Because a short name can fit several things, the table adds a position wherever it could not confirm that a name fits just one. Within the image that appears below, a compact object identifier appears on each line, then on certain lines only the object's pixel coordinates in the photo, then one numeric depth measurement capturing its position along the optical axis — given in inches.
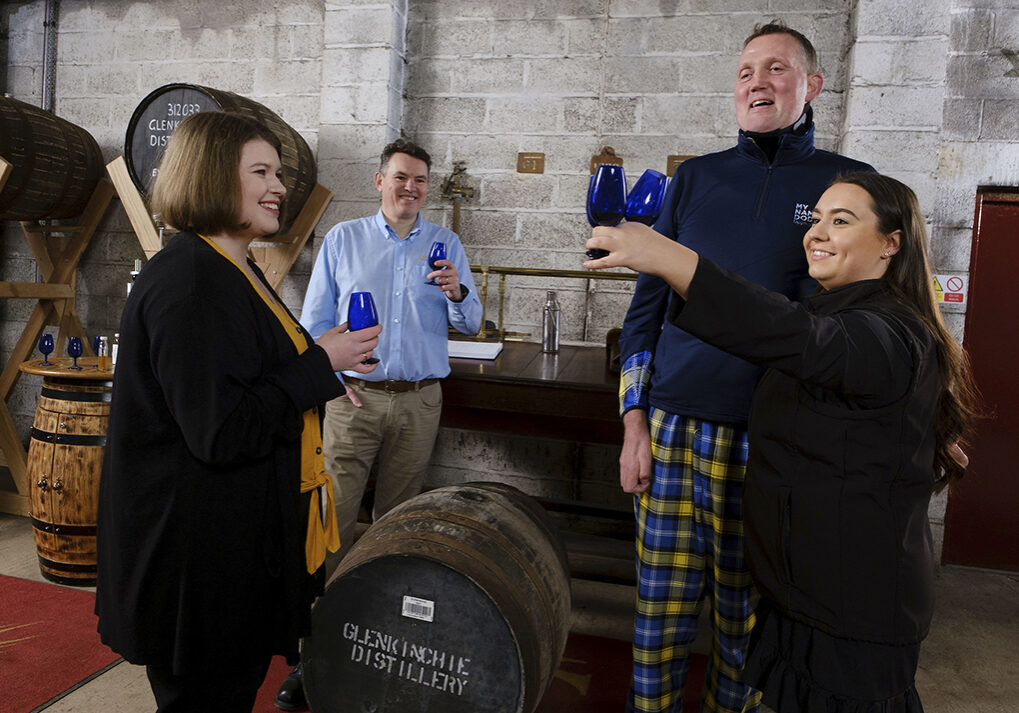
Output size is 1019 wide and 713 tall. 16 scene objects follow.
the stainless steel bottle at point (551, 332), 135.4
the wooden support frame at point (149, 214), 149.5
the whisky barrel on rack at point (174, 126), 128.4
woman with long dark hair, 45.7
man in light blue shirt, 106.1
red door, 137.9
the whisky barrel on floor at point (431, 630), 67.8
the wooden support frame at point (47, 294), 150.6
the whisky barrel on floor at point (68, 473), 118.7
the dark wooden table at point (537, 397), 109.1
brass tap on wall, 148.6
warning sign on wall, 136.2
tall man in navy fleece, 69.3
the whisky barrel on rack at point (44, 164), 137.7
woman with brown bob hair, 51.1
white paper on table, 126.9
